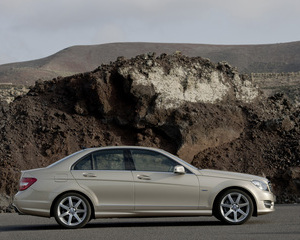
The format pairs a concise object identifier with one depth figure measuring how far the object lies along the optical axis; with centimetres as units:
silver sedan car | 1211
